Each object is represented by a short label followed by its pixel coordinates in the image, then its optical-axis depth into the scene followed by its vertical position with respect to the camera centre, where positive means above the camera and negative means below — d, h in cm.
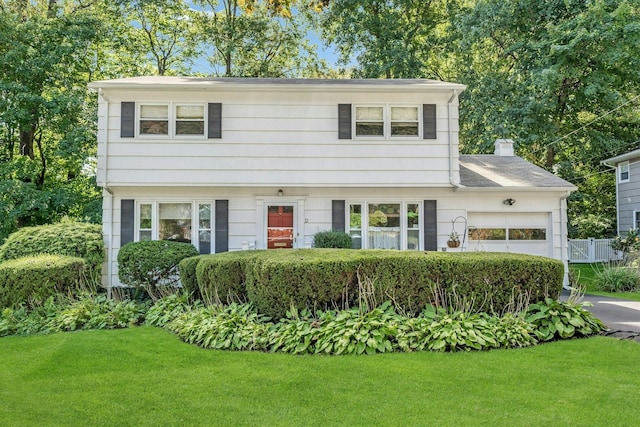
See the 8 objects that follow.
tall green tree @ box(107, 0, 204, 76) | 1928 +888
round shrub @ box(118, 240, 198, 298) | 998 -77
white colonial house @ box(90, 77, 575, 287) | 1105 +158
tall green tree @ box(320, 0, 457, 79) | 2027 +910
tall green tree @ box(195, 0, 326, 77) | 2052 +880
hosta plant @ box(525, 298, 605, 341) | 605 -125
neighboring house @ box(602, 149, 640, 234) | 1830 +170
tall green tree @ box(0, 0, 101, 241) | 1488 +418
